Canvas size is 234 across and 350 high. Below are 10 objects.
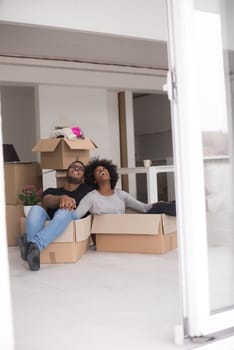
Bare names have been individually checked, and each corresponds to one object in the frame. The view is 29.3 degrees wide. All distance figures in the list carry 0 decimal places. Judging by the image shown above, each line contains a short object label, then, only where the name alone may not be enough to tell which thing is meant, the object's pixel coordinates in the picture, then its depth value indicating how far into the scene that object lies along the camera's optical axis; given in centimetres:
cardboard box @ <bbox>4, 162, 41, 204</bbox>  466
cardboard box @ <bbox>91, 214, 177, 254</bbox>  373
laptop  622
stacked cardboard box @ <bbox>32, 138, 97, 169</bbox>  432
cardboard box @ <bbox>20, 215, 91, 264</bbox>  356
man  340
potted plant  440
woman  395
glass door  180
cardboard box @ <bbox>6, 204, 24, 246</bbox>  458
